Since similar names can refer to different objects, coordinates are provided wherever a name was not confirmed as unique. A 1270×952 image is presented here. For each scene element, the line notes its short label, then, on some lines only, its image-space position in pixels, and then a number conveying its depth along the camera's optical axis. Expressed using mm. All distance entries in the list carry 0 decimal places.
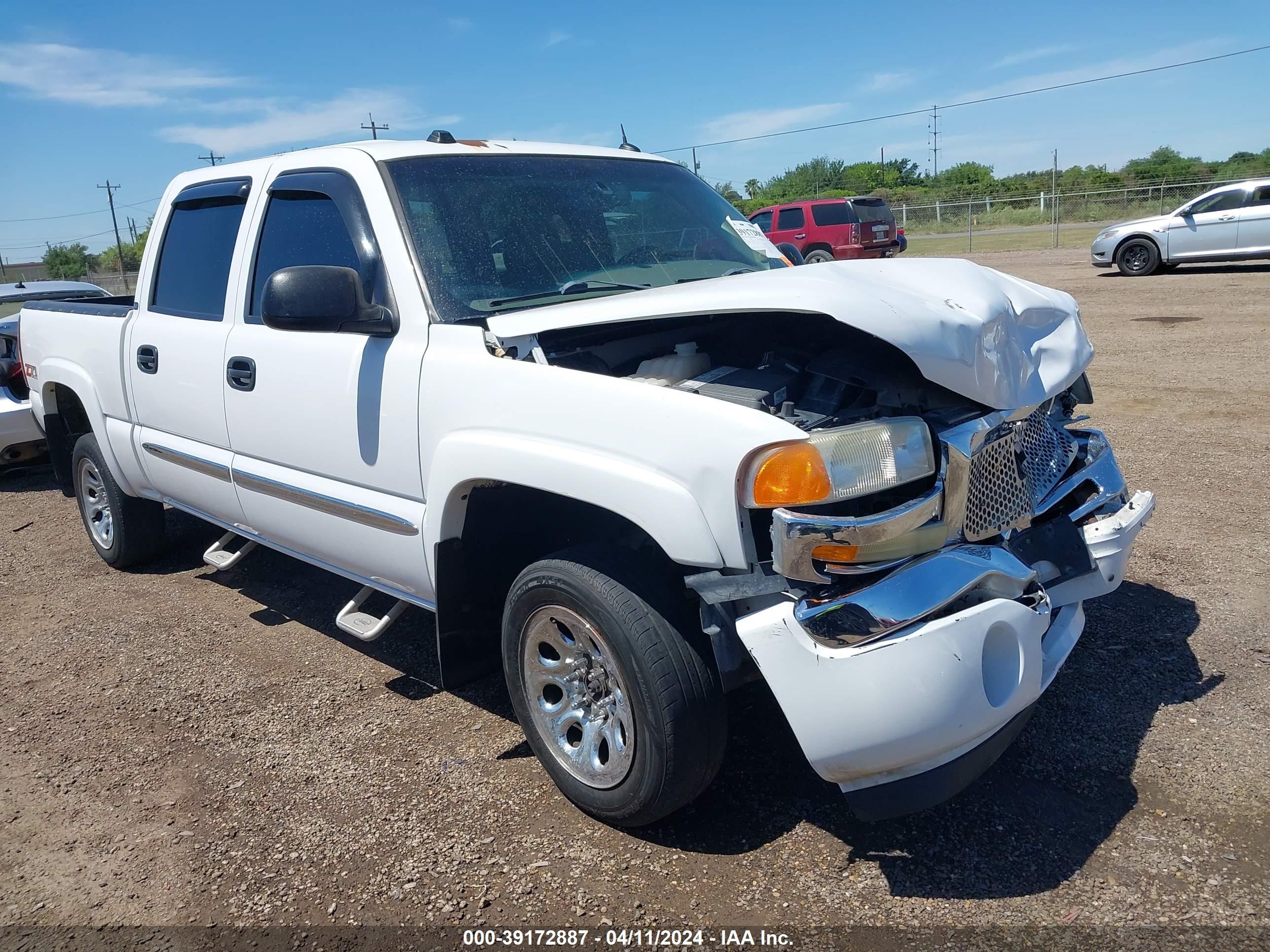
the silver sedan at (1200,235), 18016
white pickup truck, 2432
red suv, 24750
